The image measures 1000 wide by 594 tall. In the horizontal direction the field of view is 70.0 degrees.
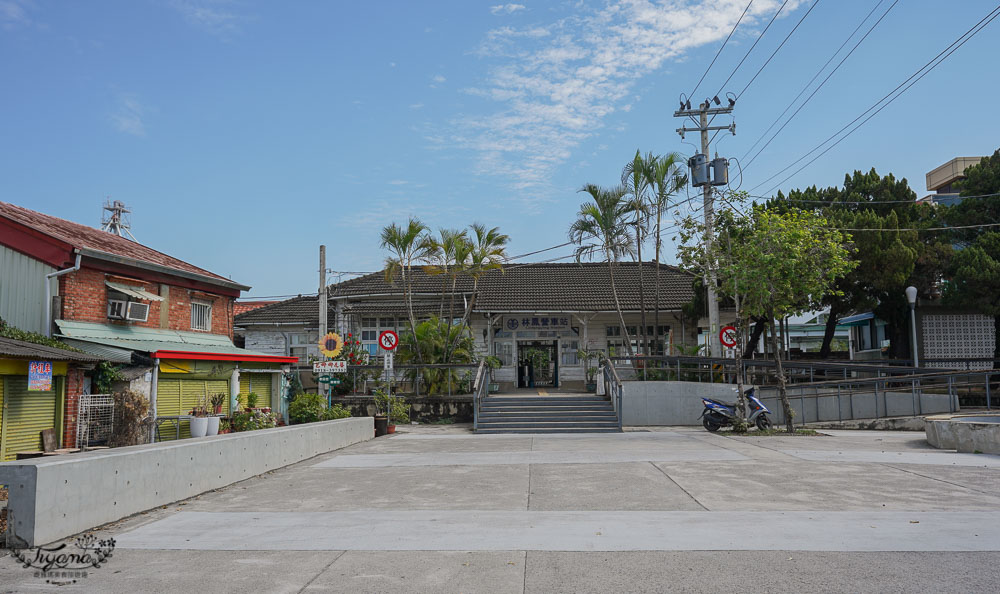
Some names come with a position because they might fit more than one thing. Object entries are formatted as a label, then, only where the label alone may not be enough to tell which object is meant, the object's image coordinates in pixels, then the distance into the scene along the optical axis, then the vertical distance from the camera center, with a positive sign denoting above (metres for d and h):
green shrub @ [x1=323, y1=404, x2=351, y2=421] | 19.34 -1.39
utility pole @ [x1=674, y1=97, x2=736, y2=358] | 21.00 +5.36
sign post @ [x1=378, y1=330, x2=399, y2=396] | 19.23 +0.43
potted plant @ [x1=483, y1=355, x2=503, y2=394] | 23.41 -0.15
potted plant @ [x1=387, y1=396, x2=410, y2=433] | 21.30 -1.51
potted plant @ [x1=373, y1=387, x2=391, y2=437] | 19.94 -1.31
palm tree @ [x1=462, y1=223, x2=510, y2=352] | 23.86 +3.62
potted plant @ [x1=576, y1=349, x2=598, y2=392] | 25.44 -0.34
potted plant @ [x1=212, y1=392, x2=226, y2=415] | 17.34 -0.91
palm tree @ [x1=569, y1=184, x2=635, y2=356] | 23.69 +4.50
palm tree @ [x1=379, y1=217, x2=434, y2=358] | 22.97 +3.79
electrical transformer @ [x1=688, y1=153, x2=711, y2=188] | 21.61 +5.66
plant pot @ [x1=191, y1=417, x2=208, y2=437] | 16.17 -1.39
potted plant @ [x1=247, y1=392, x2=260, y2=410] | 17.80 -0.88
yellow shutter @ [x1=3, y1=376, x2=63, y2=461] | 12.29 -0.87
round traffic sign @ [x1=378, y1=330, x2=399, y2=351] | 19.65 +0.58
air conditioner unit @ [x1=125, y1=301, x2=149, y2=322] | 16.53 +1.26
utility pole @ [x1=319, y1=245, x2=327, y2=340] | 22.12 +2.21
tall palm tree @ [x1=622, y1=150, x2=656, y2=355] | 23.39 +5.64
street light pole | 21.77 +1.75
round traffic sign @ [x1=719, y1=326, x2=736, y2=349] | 20.73 +0.53
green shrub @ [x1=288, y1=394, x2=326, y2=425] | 19.31 -1.25
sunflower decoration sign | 18.69 +0.45
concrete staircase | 19.70 -1.61
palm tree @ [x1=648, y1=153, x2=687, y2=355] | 23.25 +5.76
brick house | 14.74 +1.37
